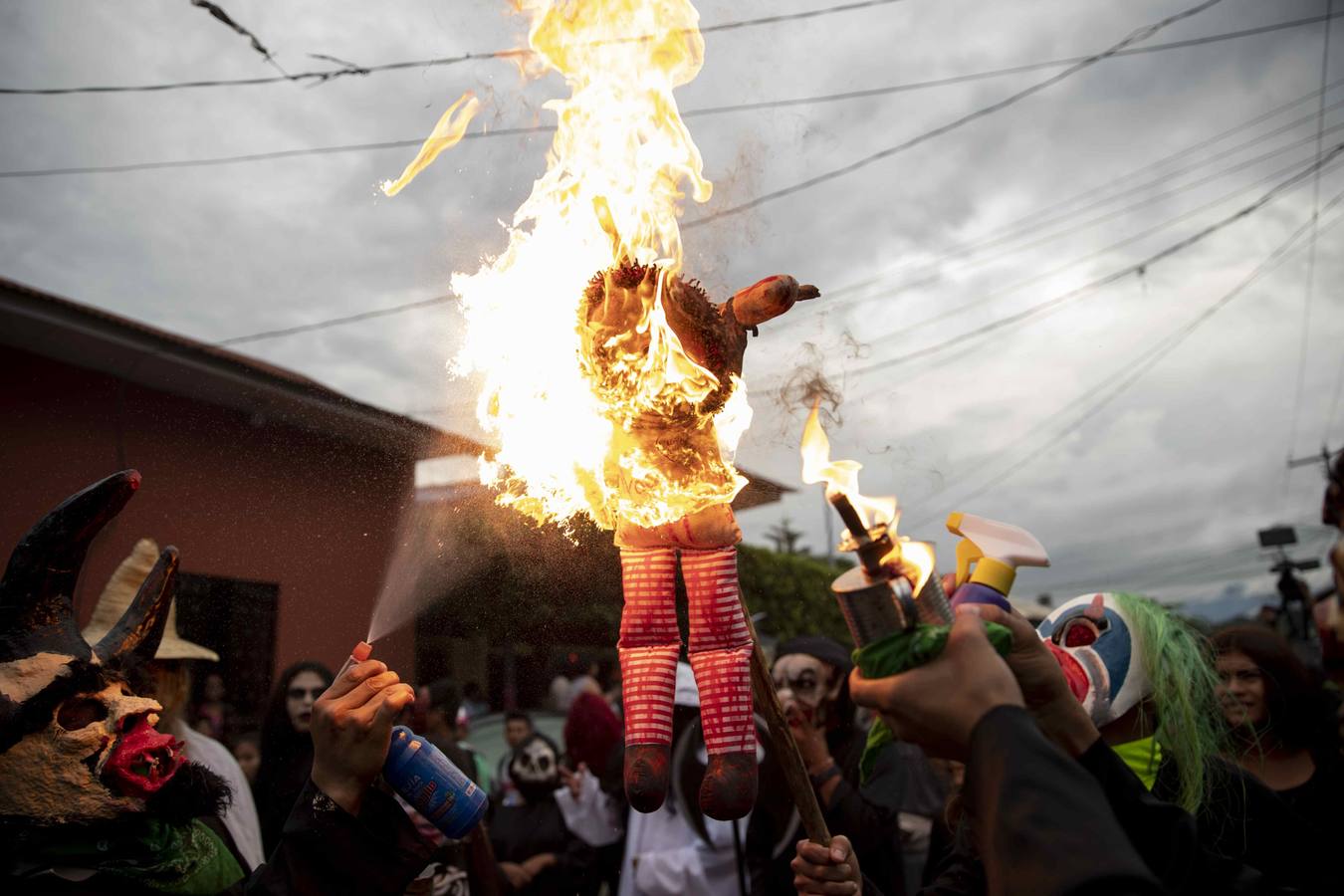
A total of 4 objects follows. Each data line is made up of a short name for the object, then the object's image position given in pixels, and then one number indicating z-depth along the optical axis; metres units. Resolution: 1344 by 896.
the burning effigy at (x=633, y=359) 2.62
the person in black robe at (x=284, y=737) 4.21
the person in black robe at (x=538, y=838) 5.35
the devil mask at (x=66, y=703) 2.32
